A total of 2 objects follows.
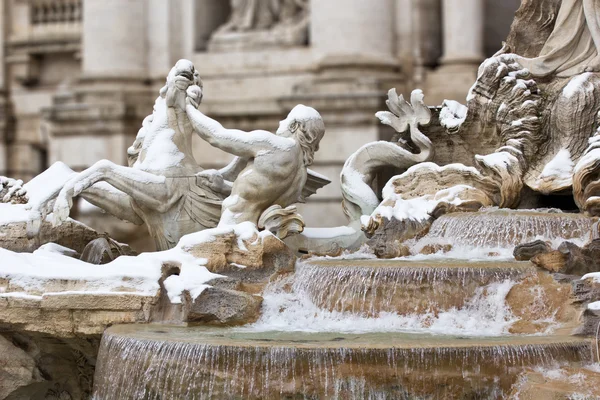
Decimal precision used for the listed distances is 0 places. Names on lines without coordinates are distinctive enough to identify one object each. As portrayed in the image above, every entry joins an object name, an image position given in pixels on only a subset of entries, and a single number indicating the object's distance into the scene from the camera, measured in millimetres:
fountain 10047
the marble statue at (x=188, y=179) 12836
